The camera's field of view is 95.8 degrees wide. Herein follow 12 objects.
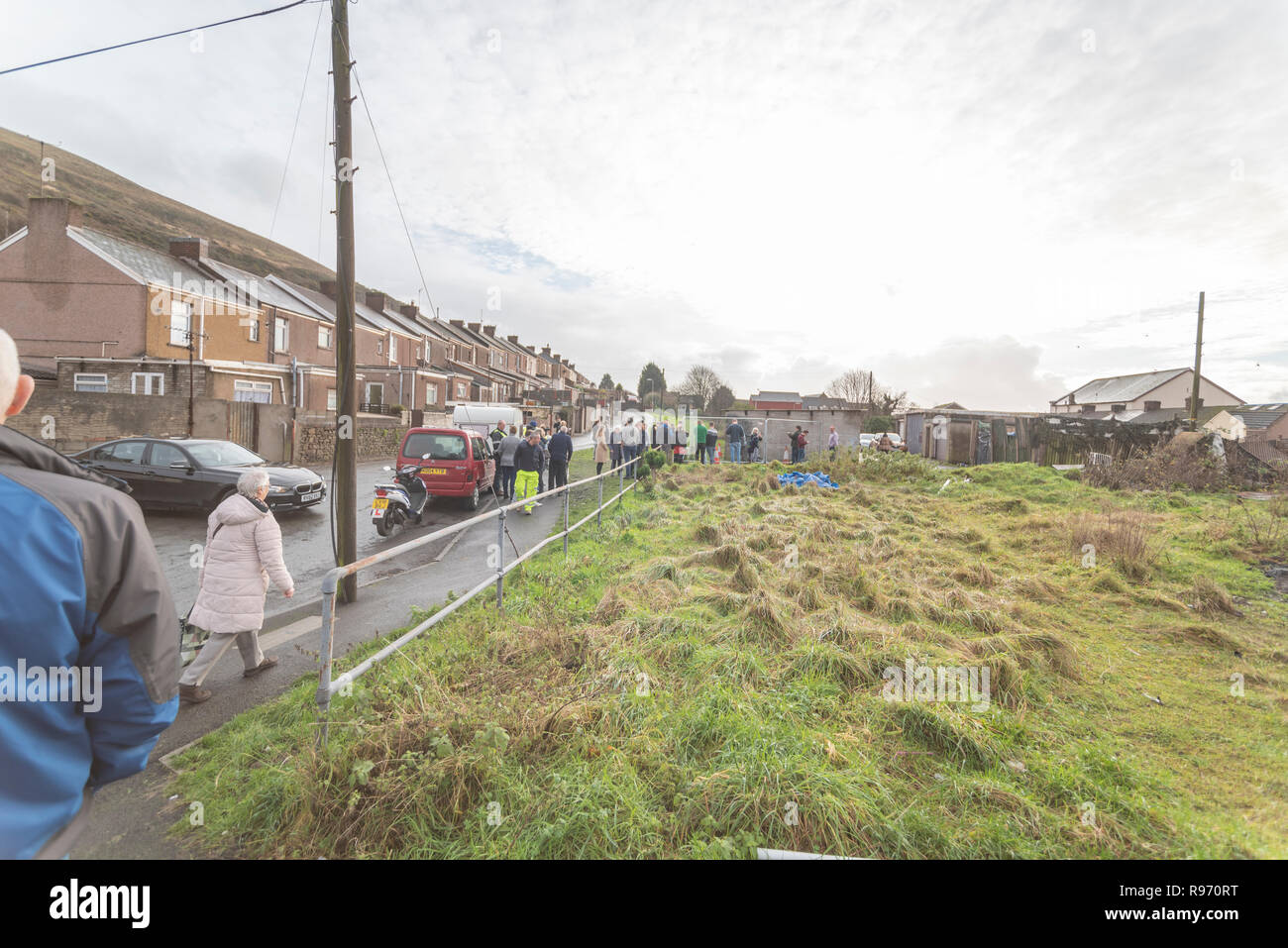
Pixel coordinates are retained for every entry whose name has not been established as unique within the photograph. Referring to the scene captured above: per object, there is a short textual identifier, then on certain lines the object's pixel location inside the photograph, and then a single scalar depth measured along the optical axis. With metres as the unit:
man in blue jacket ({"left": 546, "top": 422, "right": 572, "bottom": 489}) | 13.07
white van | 27.94
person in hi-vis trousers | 11.50
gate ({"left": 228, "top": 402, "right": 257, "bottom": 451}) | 19.89
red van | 12.52
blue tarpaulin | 16.22
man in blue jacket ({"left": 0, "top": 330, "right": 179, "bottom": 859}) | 1.26
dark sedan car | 11.26
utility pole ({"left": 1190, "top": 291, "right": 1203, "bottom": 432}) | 24.41
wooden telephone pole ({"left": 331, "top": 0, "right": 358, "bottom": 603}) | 6.38
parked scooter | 10.14
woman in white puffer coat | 4.39
